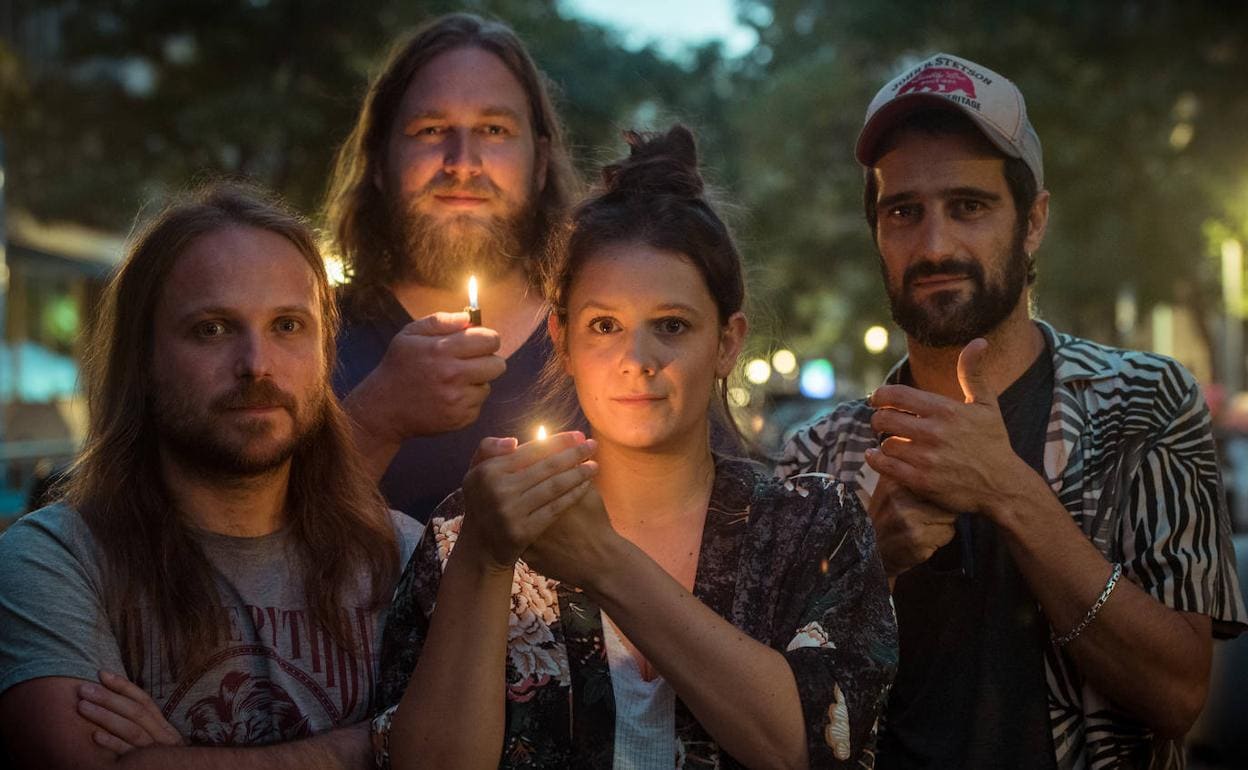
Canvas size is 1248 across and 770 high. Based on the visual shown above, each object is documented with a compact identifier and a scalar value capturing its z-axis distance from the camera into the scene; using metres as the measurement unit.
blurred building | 11.17
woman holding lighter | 2.57
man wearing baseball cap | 3.10
